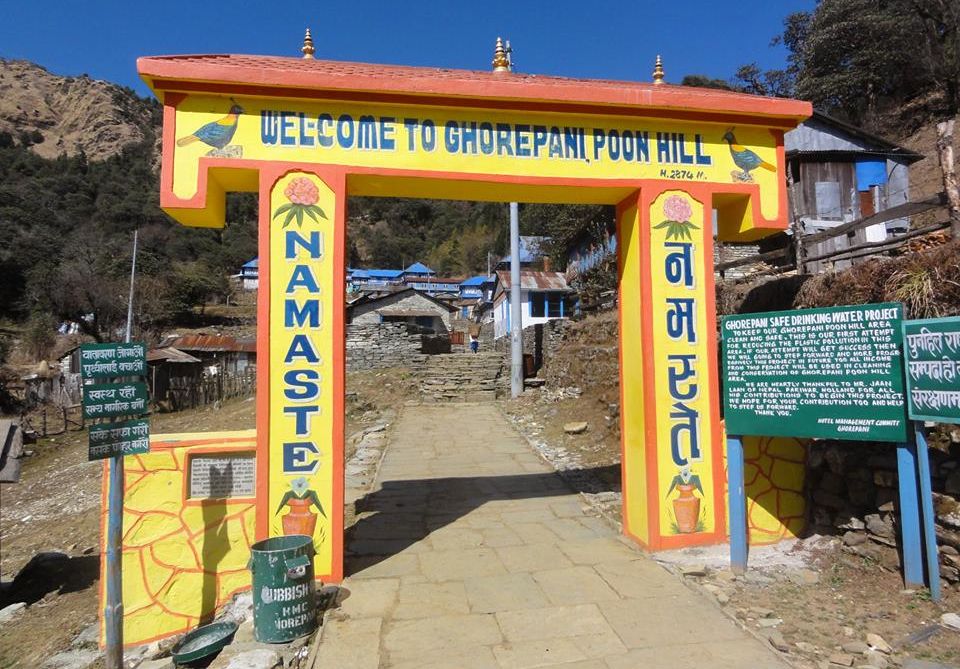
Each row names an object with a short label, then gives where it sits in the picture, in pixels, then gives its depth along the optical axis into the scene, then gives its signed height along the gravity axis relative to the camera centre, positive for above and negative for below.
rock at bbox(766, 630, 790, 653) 3.40 -1.70
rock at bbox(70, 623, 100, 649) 4.77 -2.25
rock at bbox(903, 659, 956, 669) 3.13 -1.69
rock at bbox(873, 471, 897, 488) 4.38 -0.92
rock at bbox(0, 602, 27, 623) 5.88 -2.44
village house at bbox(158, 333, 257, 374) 25.23 +1.24
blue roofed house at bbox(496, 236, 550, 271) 39.82 +8.50
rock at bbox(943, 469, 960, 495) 4.02 -0.89
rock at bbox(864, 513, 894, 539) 4.34 -1.28
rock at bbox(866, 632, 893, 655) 3.33 -1.68
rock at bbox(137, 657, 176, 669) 3.78 -1.95
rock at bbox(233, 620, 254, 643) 3.80 -1.77
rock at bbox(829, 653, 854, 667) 3.22 -1.71
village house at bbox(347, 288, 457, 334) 34.84 +3.96
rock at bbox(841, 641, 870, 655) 3.34 -1.70
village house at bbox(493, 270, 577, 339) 29.72 +3.84
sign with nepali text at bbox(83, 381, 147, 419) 3.59 -0.14
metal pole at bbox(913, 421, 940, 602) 3.79 -0.99
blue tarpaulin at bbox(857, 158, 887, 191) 20.11 +6.71
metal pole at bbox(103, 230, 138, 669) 3.75 -1.27
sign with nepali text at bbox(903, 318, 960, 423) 3.50 -0.05
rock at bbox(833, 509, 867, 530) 4.61 -1.33
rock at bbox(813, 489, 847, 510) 4.97 -1.22
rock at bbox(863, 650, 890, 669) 3.21 -1.71
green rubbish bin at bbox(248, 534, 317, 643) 3.72 -1.47
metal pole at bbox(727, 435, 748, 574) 4.60 -1.16
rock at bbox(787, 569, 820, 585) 4.36 -1.67
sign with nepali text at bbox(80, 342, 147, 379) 3.60 +0.12
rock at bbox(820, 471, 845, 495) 4.96 -1.07
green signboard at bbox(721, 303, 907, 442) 3.90 -0.08
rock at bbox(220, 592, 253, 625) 4.23 -1.79
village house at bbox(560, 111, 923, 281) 19.75 +6.72
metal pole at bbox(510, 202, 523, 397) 16.66 +1.44
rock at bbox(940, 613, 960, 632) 3.50 -1.63
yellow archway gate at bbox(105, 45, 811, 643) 4.56 +1.59
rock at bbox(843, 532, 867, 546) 4.54 -1.43
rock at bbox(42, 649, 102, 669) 4.37 -2.21
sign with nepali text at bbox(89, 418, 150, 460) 3.64 -0.40
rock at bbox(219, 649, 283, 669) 3.43 -1.75
